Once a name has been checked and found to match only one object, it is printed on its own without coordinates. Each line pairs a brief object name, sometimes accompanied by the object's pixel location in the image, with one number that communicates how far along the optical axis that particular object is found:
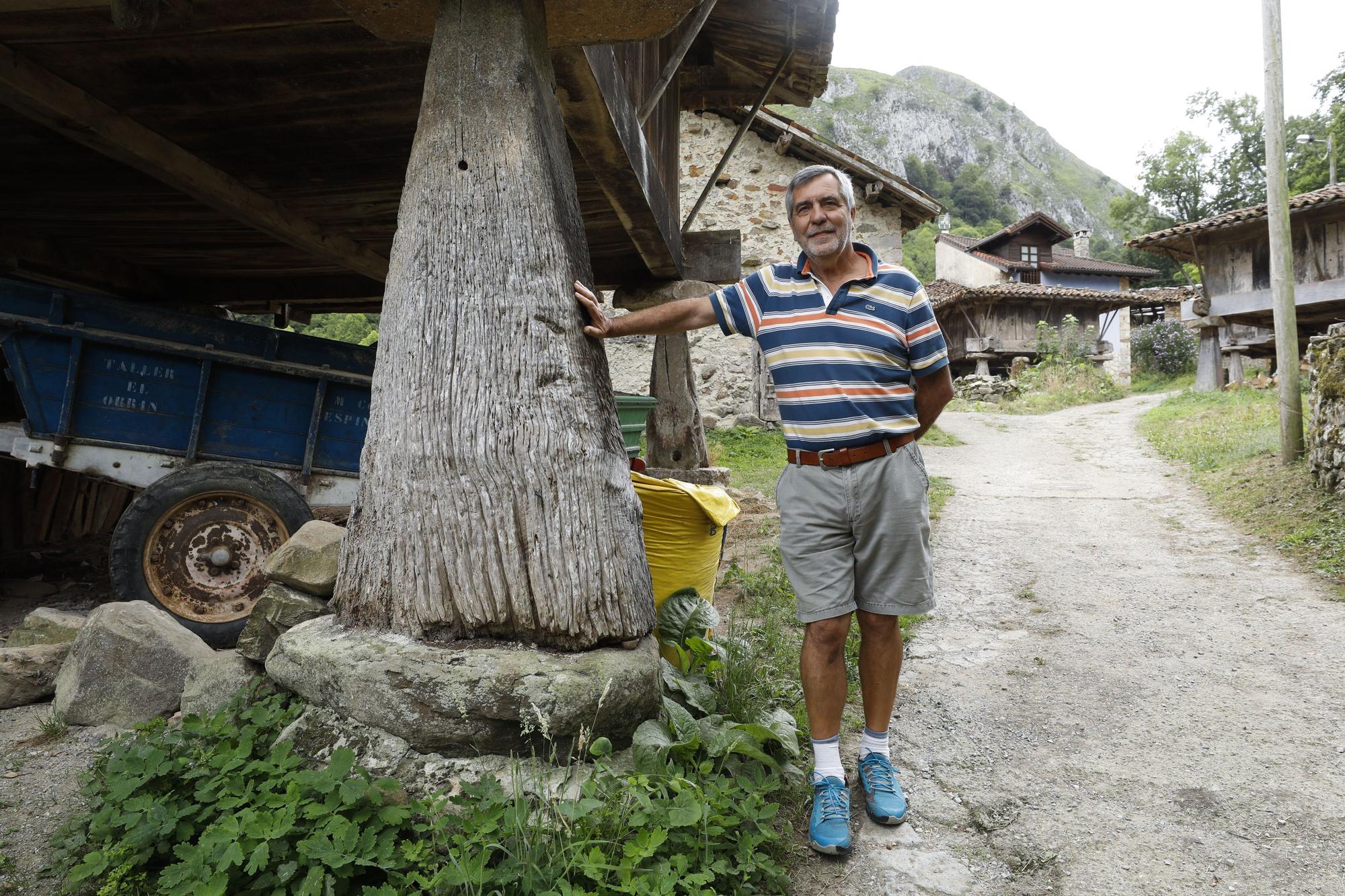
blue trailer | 4.14
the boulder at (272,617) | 2.55
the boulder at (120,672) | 2.77
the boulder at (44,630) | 3.41
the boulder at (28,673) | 3.00
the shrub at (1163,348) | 23.83
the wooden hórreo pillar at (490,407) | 2.07
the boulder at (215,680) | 2.51
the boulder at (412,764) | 1.90
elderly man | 2.18
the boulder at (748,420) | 12.06
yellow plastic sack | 2.87
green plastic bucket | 5.49
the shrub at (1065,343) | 21.23
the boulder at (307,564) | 2.62
